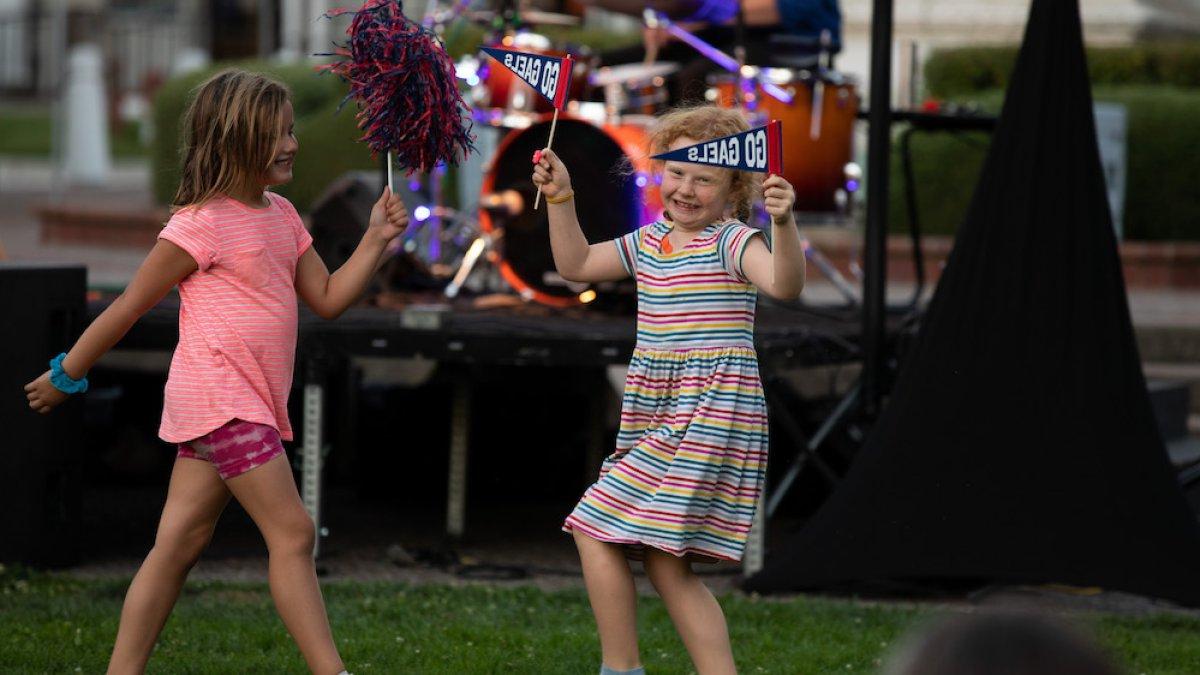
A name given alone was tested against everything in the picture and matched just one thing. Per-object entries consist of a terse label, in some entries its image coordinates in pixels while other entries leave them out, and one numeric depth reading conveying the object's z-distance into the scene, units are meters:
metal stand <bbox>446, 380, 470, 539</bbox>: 13.80
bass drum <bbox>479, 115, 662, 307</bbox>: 14.55
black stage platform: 12.88
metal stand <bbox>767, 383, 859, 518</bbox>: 12.98
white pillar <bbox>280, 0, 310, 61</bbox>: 36.78
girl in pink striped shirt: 8.34
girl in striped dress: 8.34
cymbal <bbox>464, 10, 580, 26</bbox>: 17.36
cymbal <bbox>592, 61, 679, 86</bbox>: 16.53
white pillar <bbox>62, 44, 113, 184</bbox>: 38.75
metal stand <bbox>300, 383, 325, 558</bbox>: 12.60
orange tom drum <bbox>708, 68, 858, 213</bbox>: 16.22
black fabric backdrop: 10.98
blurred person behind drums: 16.45
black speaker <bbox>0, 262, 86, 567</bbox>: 12.12
